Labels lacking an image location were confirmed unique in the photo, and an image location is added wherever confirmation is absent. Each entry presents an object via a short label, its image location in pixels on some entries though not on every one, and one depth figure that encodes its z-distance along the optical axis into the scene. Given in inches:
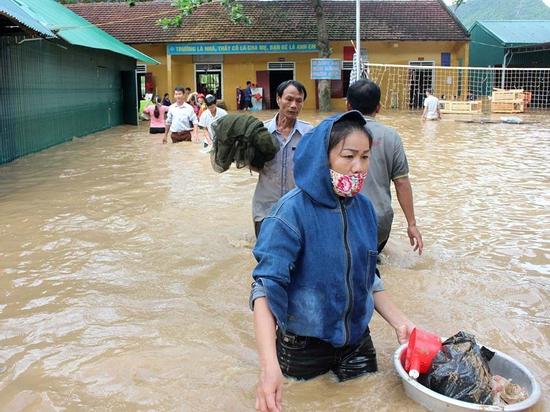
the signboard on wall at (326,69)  1068.7
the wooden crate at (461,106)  1023.6
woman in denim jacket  102.2
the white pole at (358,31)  877.2
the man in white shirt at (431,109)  878.4
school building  1202.6
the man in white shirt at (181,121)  571.2
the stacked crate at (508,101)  1064.2
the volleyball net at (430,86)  1225.4
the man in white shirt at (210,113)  454.0
